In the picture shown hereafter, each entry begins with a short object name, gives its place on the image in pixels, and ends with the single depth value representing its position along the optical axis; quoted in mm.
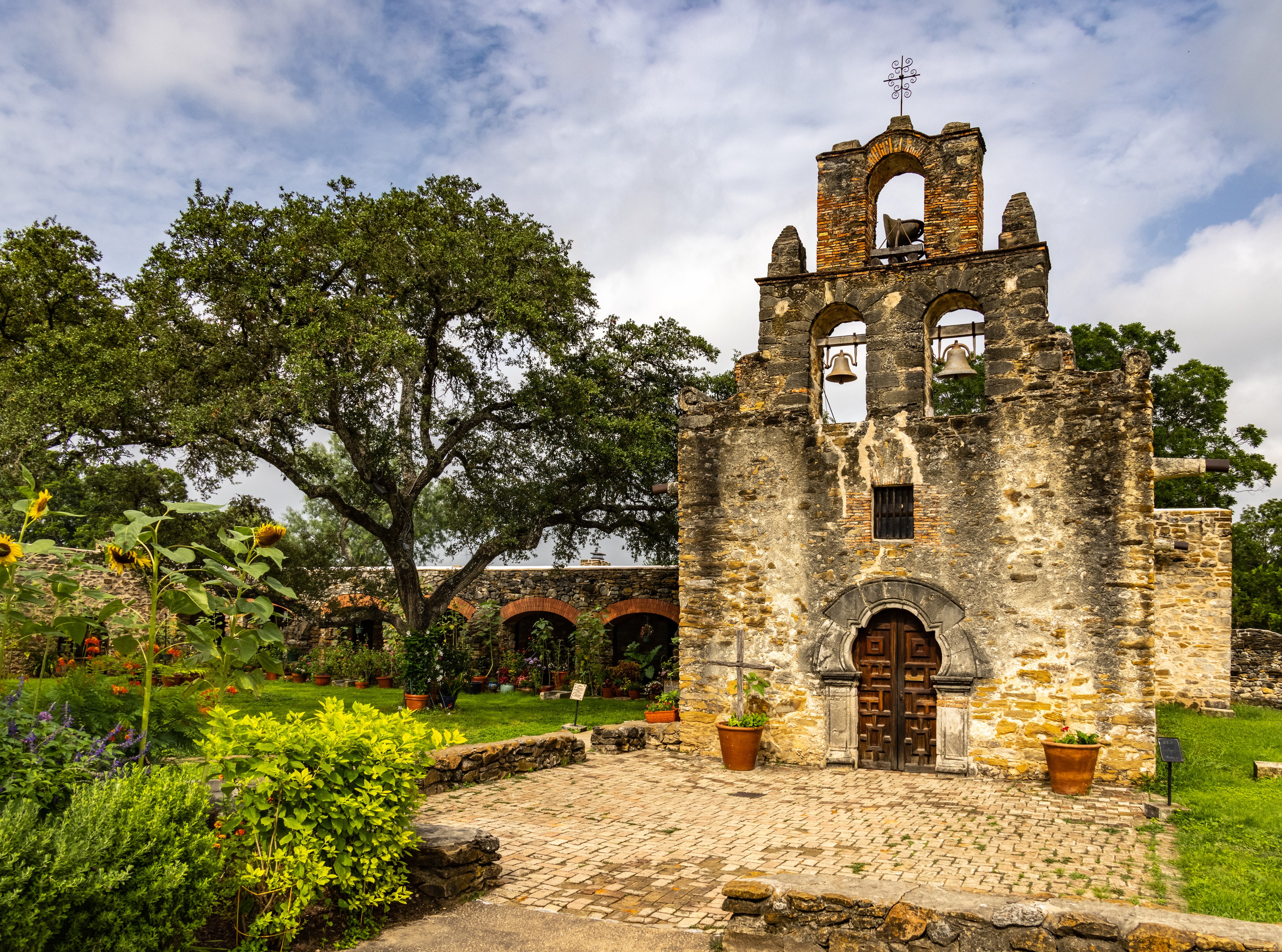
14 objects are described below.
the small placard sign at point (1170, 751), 7402
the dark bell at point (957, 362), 10133
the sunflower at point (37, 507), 4582
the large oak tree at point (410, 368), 12867
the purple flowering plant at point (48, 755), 3875
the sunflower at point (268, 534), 4996
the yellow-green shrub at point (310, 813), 4297
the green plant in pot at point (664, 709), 12141
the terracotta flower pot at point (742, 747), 10164
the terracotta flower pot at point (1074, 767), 8805
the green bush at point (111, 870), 3295
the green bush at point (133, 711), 4895
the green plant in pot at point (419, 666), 14242
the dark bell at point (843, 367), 10758
